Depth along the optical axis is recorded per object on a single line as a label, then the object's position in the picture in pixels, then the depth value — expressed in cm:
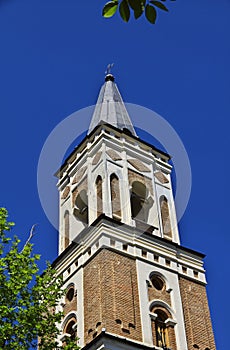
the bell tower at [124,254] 2117
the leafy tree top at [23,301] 1450
